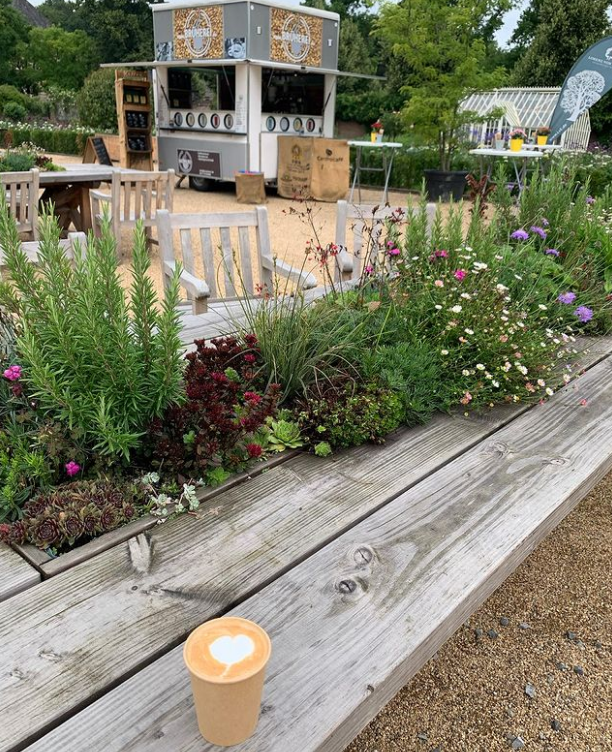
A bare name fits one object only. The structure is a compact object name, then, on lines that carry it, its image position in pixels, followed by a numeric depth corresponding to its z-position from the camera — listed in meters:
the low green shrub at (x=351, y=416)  1.57
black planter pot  10.55
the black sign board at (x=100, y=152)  10.39
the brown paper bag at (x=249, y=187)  10.20
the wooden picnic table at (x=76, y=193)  6.58
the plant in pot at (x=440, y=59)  9.98
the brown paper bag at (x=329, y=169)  10.34
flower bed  1.24
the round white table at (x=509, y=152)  7.84
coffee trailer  10.23
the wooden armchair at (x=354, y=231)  2.74
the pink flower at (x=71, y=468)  1.29
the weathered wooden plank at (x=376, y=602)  0.82
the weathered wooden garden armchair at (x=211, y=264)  2.30
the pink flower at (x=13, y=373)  1.34
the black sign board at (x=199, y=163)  11.16
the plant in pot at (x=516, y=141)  8.29
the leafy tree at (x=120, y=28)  27.77
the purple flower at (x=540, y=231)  2.58
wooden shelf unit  11.44
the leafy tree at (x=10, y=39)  28.70
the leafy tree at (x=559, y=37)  17.33
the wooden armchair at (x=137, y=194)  5.57
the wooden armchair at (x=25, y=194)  4.92
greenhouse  15.19
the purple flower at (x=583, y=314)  2.33
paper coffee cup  0.74
